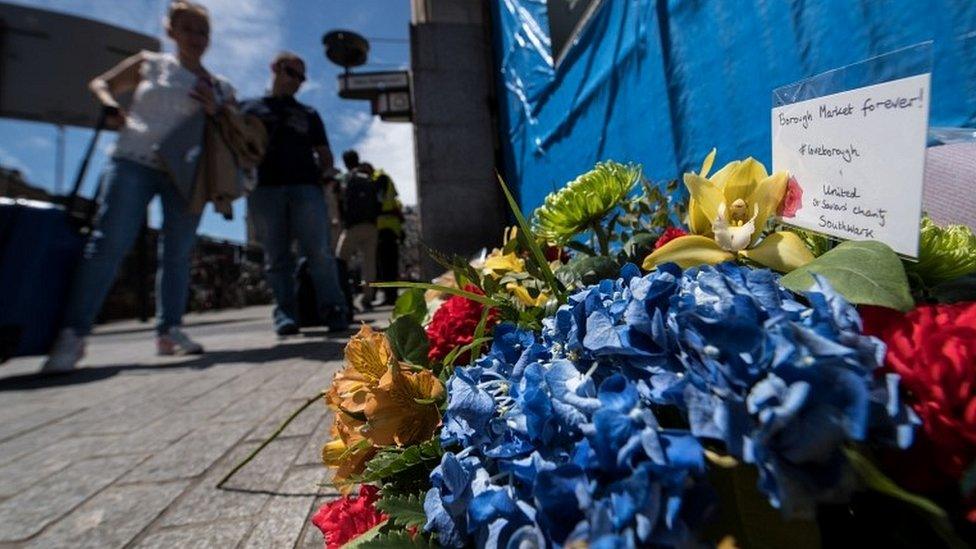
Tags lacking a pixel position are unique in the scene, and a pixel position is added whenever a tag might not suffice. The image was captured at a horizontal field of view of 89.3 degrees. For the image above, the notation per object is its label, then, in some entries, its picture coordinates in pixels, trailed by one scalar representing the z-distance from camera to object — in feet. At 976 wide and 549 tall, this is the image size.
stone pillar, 14.11
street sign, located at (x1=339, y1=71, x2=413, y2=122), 19.01
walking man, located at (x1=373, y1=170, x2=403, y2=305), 23.44
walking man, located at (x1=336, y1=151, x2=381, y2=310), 21.57
